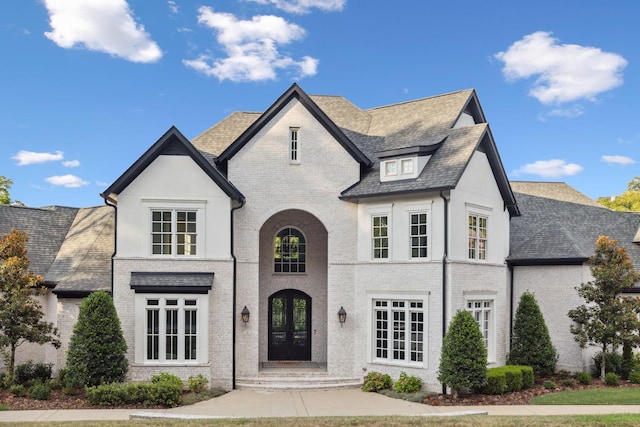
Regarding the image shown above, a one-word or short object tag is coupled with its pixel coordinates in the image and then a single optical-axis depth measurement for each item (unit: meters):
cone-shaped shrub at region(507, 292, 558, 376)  21.14
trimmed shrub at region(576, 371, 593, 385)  20.38
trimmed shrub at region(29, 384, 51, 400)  17.80
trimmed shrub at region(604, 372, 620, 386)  20.22
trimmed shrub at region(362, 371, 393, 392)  19.94
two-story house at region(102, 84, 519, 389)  19.72
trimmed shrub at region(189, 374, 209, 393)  19.20
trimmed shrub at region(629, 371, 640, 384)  20.47
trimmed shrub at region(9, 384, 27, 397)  18.42
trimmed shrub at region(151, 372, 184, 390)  18.36
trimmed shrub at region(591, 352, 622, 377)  21.33
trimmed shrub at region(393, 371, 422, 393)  19.22
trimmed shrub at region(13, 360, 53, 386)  19.86
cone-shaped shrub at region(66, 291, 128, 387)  18.05
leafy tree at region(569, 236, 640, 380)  20.34
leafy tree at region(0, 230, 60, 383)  18.73
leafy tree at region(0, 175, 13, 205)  37.98
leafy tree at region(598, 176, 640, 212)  49.00
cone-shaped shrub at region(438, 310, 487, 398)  17.97
